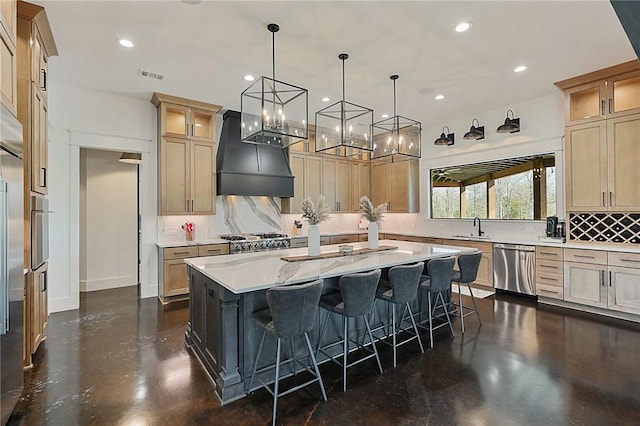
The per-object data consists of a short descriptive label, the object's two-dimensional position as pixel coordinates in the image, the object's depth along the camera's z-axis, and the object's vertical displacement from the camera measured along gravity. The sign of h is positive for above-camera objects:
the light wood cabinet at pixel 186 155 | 5.02 +0.98
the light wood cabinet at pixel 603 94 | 4.11 +1.64
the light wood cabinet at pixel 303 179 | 6.43 +0.72
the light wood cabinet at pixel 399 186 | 6.91 +0.60
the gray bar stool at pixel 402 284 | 2.88 -0.67
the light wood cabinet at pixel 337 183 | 6.98 +0.68
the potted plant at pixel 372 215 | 4.06 -0.03
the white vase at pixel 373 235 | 4.13 -0.29
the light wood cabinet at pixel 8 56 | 2.21 +1.19
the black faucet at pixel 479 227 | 5.86 -0.28
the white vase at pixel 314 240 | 3.51 -0.30
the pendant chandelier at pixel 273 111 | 2.89 +0.99
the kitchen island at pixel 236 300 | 2.41 -0.72
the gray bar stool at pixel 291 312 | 2.13 -0.69
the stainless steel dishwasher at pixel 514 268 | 4.86 -0.89
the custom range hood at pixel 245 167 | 5.48 +0.85
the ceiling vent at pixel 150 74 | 4.06 +1.84
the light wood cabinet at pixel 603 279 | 3.94 -0.90
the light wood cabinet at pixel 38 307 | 2.90 -0.90
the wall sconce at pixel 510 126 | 5.05 +1.38
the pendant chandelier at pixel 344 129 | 3.49 +0.98
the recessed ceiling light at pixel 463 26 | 3.04 +1.81
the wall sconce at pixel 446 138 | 5.79 +1.40
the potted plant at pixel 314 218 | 3.40 -0.05
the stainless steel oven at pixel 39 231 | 2.88 -0.15
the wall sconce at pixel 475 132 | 5.53 +1.42
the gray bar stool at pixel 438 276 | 3.25 -0.67
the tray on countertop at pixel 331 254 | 3.29 -0.47
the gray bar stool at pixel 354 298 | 2.51 -0.69
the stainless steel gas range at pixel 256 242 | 5.24 -0.47
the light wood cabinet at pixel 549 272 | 4.54 -0.90
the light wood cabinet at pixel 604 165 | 4.12 +0.62
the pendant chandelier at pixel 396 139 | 3.88 +0.92
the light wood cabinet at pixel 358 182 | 7.46 +0.75
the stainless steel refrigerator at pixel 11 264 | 1.91 -0.31
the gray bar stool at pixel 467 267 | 3.62 -0.63
